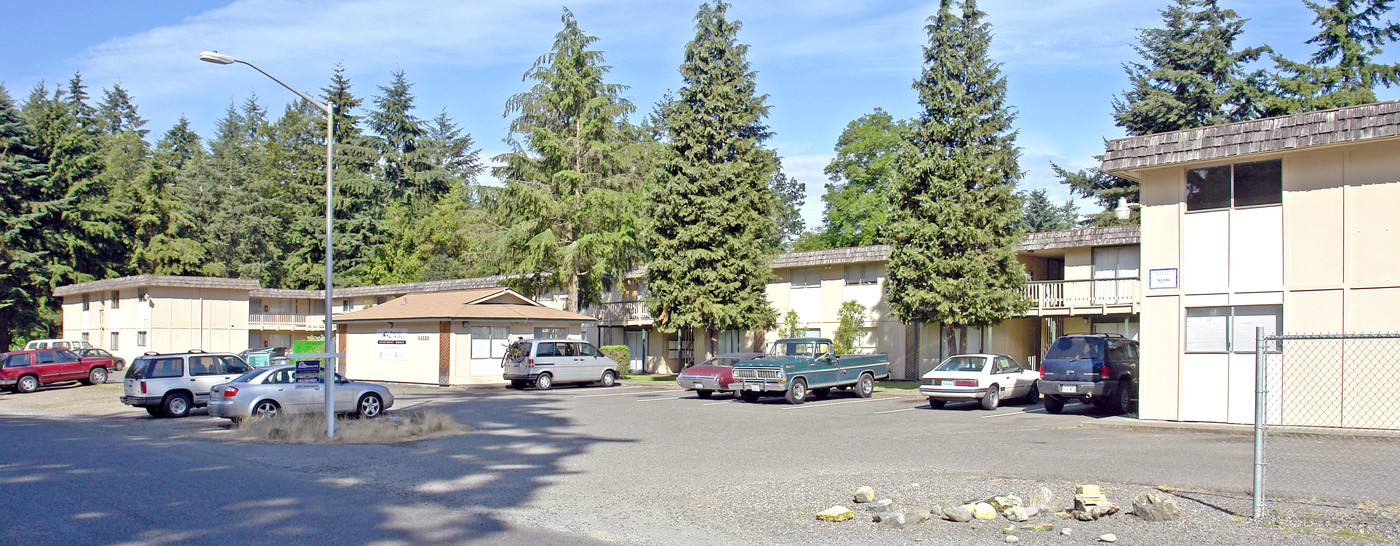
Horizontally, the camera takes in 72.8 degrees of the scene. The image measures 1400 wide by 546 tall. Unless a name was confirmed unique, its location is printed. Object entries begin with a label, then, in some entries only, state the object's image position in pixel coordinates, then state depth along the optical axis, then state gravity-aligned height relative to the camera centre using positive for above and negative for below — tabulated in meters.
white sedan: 22.44 -2.04
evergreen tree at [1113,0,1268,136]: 42.19 +9.92
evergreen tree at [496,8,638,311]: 40.81 +4.95
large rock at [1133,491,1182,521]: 8.73 -1.94
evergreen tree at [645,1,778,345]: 35.22 +3.21
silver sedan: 19.47 -2.28
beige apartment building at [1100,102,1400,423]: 16.56 +1.05
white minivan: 32.03 -2.50
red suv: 32.31 -2.93
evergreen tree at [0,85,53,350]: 55.25 +3.12
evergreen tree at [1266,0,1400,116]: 40.31 +10.06
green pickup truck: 24.50 -2.08
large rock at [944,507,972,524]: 8.91 -2.06
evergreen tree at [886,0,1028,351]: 29.88 +3.14
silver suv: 22.33 -2.26
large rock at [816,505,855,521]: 9.20 -2.14
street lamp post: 16.64 -1.33
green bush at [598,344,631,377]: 39.75 -2.68
